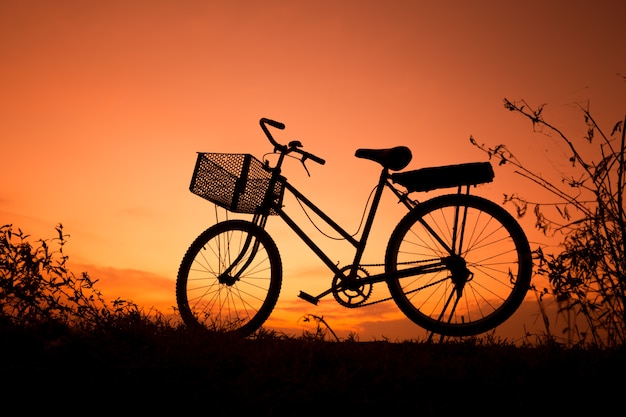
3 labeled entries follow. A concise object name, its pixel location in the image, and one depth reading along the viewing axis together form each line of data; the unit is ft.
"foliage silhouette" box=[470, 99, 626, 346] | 10.58
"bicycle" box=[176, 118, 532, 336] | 14.12
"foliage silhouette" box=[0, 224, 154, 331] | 13.07
